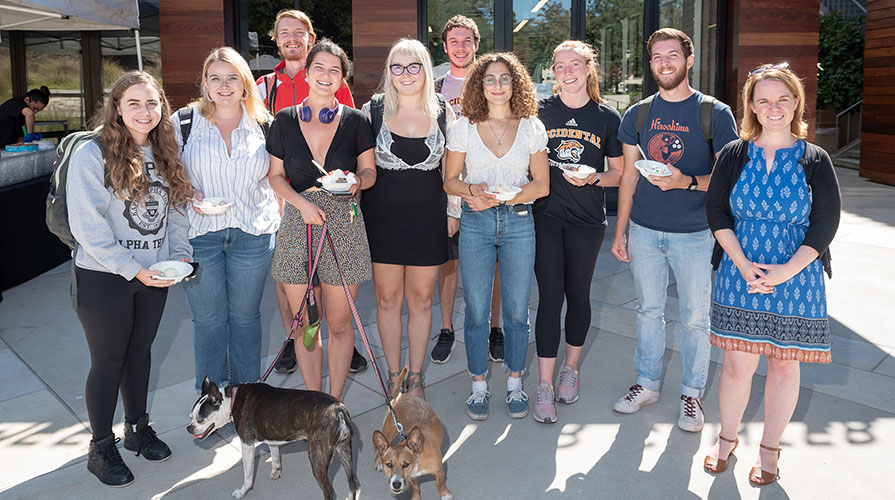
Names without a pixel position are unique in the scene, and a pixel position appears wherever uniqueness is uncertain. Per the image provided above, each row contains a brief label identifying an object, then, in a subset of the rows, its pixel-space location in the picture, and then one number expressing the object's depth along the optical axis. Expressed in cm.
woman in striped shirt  344
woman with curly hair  362
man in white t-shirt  471
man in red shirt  457
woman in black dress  362
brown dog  275
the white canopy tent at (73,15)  675
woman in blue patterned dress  294
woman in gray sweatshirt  300
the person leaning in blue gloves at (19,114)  977
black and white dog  282
